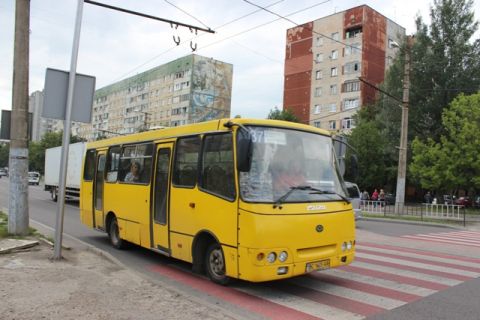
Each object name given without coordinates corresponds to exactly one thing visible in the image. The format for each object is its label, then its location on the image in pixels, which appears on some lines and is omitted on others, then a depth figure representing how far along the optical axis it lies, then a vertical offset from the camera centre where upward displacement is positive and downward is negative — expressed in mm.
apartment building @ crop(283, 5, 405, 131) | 61531 +16757
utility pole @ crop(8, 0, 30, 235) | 10375 +975
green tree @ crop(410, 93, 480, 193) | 28234 +2392
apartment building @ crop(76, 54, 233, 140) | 92062 +17595
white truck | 25250 +58
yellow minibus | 6496 -283
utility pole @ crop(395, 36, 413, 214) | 27672 +1930
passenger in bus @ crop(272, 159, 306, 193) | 6840 +109
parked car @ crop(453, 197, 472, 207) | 36500 -556
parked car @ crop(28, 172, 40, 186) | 61866 -1147
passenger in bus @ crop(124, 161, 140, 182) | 9816 +39
